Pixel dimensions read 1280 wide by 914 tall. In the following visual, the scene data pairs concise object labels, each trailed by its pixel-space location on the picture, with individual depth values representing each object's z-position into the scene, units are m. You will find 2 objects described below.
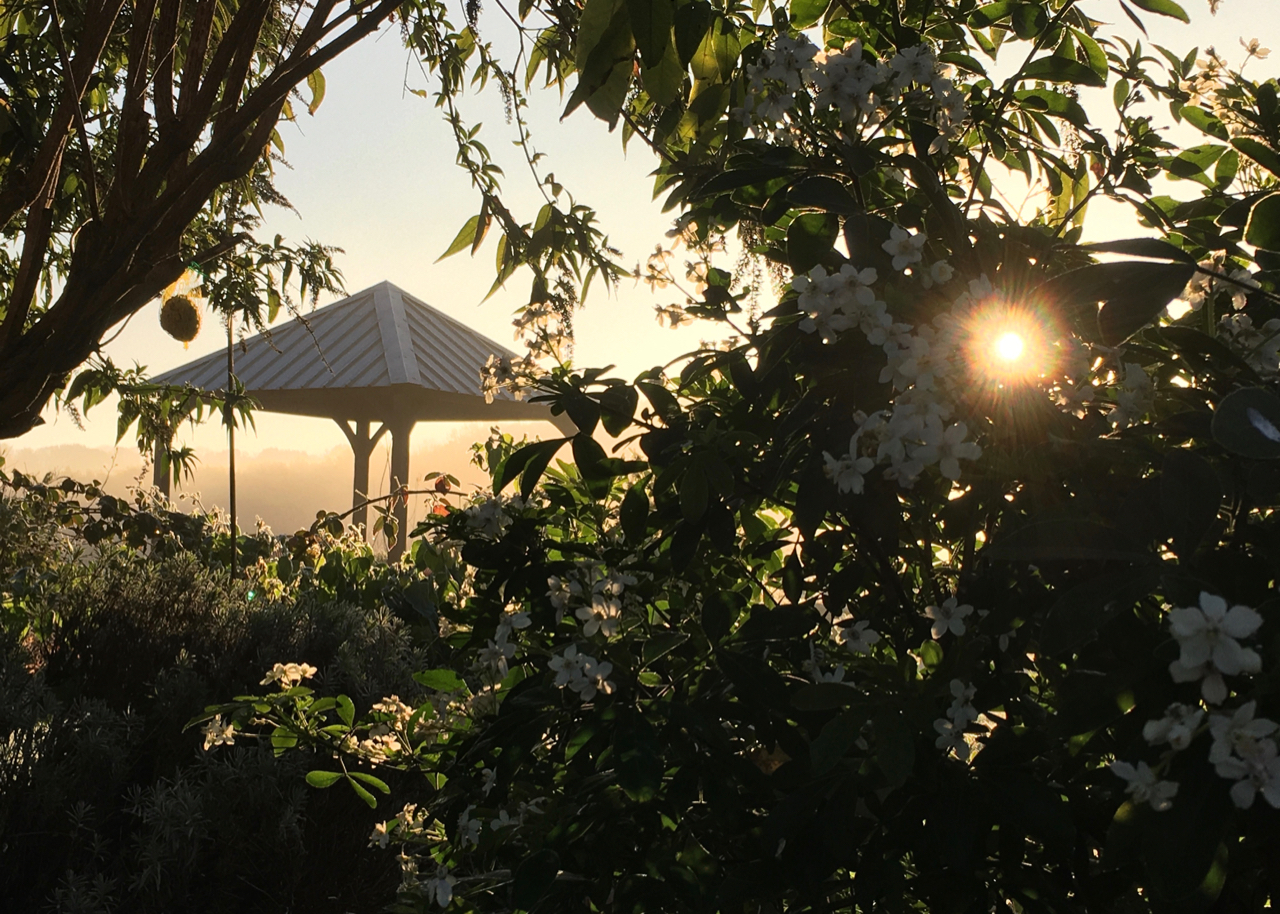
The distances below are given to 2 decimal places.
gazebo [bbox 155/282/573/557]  11.04
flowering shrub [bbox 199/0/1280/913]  0.71
